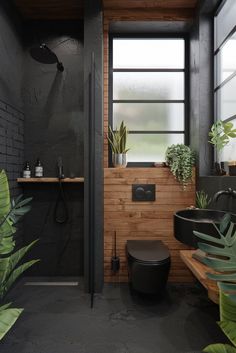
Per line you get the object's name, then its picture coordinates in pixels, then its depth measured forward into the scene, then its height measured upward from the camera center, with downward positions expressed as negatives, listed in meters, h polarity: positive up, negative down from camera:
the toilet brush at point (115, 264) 2.55 -0.88
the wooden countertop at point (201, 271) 1.46 -0.62
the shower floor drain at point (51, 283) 2.57 -1.10
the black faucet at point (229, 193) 1.82 -0.11
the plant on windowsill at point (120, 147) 2.65 +0.33
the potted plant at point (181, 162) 2.52 +0.16
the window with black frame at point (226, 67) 2.27 +1.07
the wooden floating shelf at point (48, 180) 2.56 -0.03
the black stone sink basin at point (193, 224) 1.65 -0.33
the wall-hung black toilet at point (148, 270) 1.98 -0.74
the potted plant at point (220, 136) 2.13 +0.37
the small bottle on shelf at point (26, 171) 2.63 +0.07
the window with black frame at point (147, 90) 2.93 +1.03
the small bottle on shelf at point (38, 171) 2.66 +0.07
